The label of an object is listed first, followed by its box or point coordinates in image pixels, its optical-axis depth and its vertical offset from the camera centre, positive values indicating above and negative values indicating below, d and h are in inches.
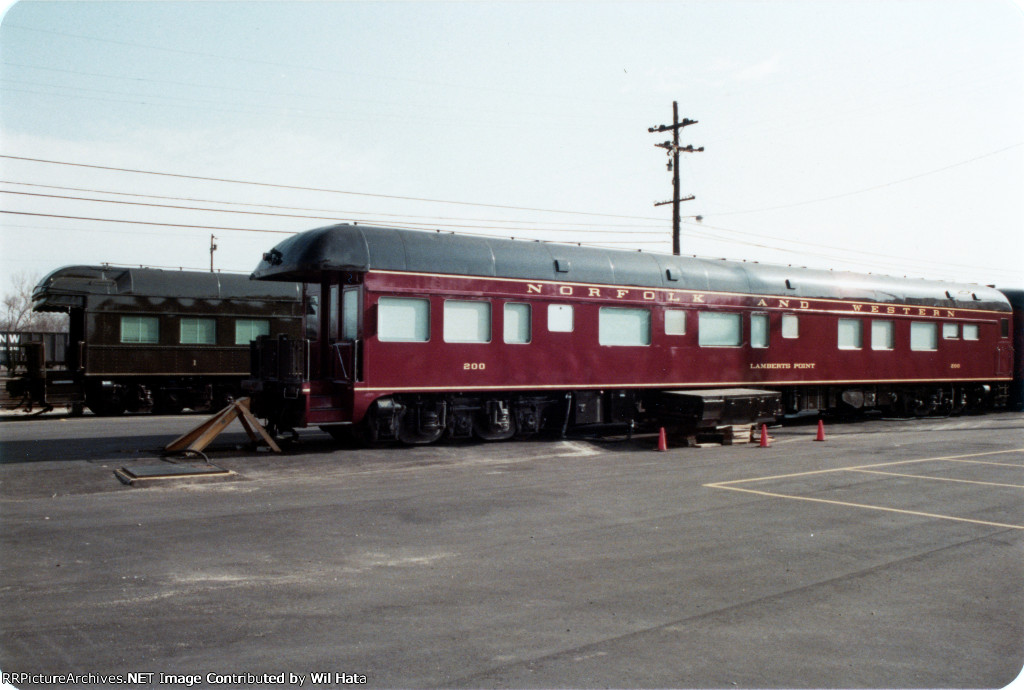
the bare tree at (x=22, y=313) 2979.8 +269.9
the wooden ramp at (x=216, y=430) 572.1 -34.6
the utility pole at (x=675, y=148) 1259.2 +349.7
